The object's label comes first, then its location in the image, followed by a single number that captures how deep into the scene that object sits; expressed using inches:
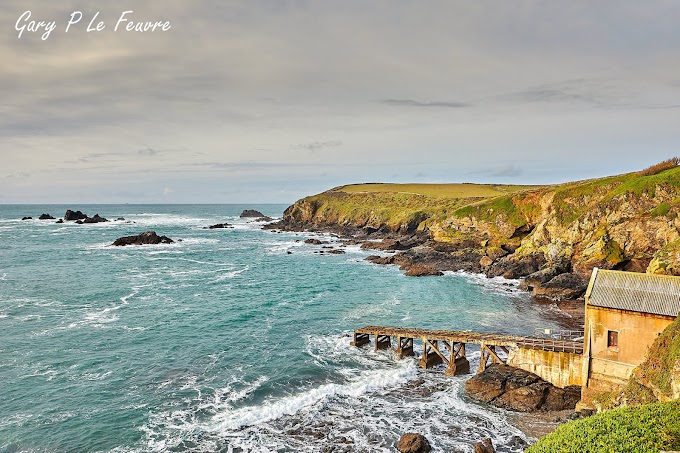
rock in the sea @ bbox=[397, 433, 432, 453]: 919.0
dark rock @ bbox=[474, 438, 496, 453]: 896.9
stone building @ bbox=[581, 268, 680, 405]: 1045.8
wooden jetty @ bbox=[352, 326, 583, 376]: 1246.9
